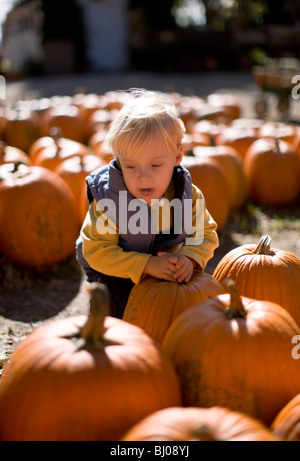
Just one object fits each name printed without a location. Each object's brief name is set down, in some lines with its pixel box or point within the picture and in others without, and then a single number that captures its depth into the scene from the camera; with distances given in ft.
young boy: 8.20
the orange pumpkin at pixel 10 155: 18.89
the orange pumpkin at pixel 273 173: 20.29
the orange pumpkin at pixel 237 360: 6.13
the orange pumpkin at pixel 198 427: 4.75
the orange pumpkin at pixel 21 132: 27.20
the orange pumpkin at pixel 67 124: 28.43
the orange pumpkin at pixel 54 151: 19.42
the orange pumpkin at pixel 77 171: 17.15
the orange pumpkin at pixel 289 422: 5.24
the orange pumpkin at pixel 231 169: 19.49
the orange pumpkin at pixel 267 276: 9.40
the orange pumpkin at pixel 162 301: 7.98
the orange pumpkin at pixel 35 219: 14.39
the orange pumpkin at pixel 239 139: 22.99
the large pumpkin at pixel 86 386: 5.32
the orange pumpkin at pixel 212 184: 16.79
